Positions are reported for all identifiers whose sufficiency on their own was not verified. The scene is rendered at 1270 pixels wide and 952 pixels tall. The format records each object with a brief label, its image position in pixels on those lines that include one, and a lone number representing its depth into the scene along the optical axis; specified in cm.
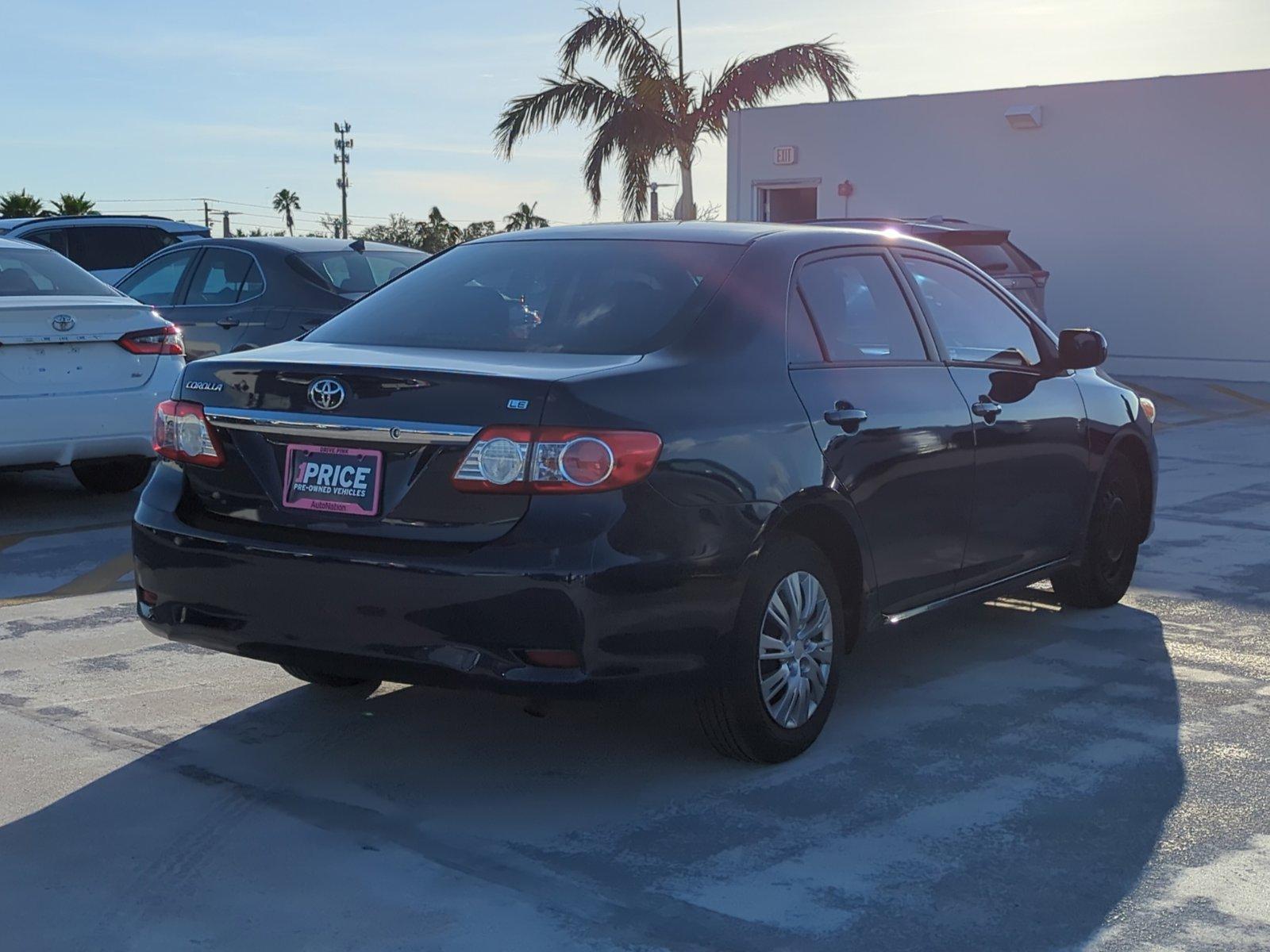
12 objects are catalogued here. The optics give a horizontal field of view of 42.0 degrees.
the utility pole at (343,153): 7438
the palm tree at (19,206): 4381
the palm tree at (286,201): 10600
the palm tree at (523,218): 5876
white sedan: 859
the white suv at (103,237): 1684
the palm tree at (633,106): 2634
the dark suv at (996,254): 1416
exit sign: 2388
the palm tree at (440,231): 5791
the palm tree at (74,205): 4791
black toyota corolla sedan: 416
